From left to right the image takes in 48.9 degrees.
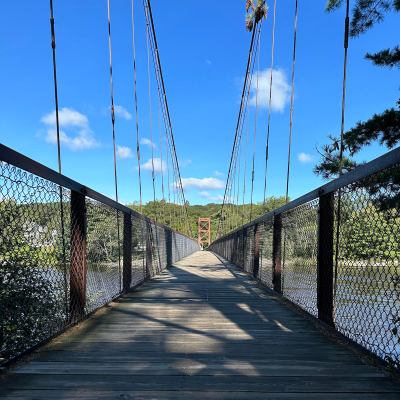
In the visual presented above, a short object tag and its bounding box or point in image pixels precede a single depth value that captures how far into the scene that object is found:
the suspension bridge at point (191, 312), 1.37
